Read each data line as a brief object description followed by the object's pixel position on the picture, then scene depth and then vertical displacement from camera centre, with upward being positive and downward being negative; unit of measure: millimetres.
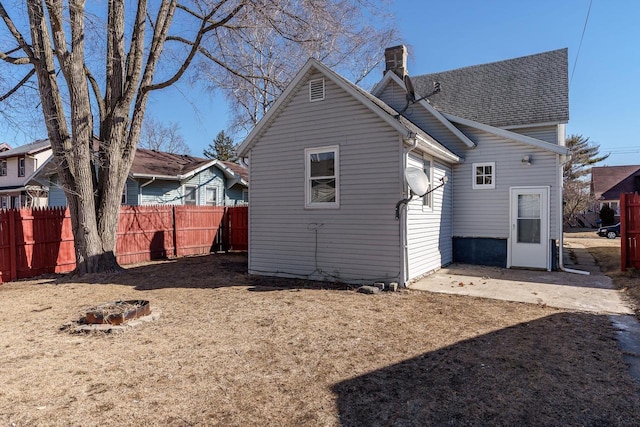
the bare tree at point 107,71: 8938 +3598
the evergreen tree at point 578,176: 30700 +2976
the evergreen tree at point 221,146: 43591 +7650
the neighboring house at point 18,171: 25234 +2940
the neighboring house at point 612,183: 32438 +2313
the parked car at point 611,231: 21688 -1407
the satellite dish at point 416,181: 7035 +548
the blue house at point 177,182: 16609 +1406
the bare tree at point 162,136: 32394 +6832
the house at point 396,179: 7703 +729
